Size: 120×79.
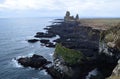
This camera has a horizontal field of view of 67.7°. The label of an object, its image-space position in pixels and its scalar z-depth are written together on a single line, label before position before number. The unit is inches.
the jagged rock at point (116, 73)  641.1
